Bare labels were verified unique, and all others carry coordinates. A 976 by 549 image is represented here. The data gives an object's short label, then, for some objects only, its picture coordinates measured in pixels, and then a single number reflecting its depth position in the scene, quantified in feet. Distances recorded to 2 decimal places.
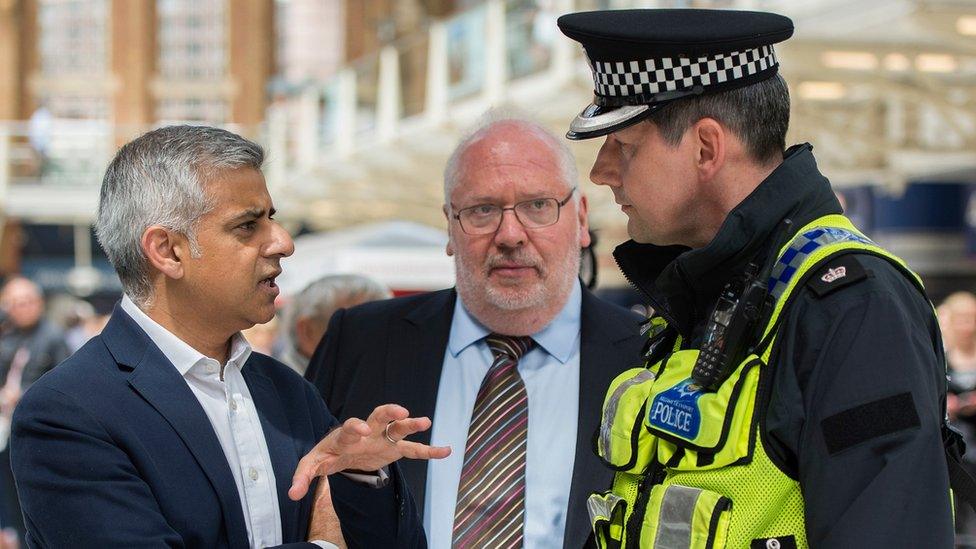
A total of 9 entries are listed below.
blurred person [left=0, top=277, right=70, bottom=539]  29.71
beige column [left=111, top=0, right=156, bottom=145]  102.73
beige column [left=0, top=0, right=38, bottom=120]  100.37
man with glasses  9.84
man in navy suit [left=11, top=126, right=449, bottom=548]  7.22
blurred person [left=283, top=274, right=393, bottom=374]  16.55
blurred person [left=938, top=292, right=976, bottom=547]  23.62
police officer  5.67
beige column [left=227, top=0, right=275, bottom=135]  105.09
